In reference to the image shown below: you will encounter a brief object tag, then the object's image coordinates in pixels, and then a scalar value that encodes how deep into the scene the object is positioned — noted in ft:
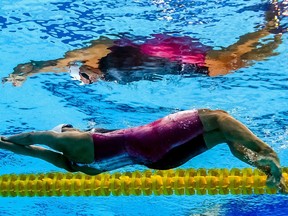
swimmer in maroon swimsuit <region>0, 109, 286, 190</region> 9.87
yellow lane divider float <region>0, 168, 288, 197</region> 11.47
